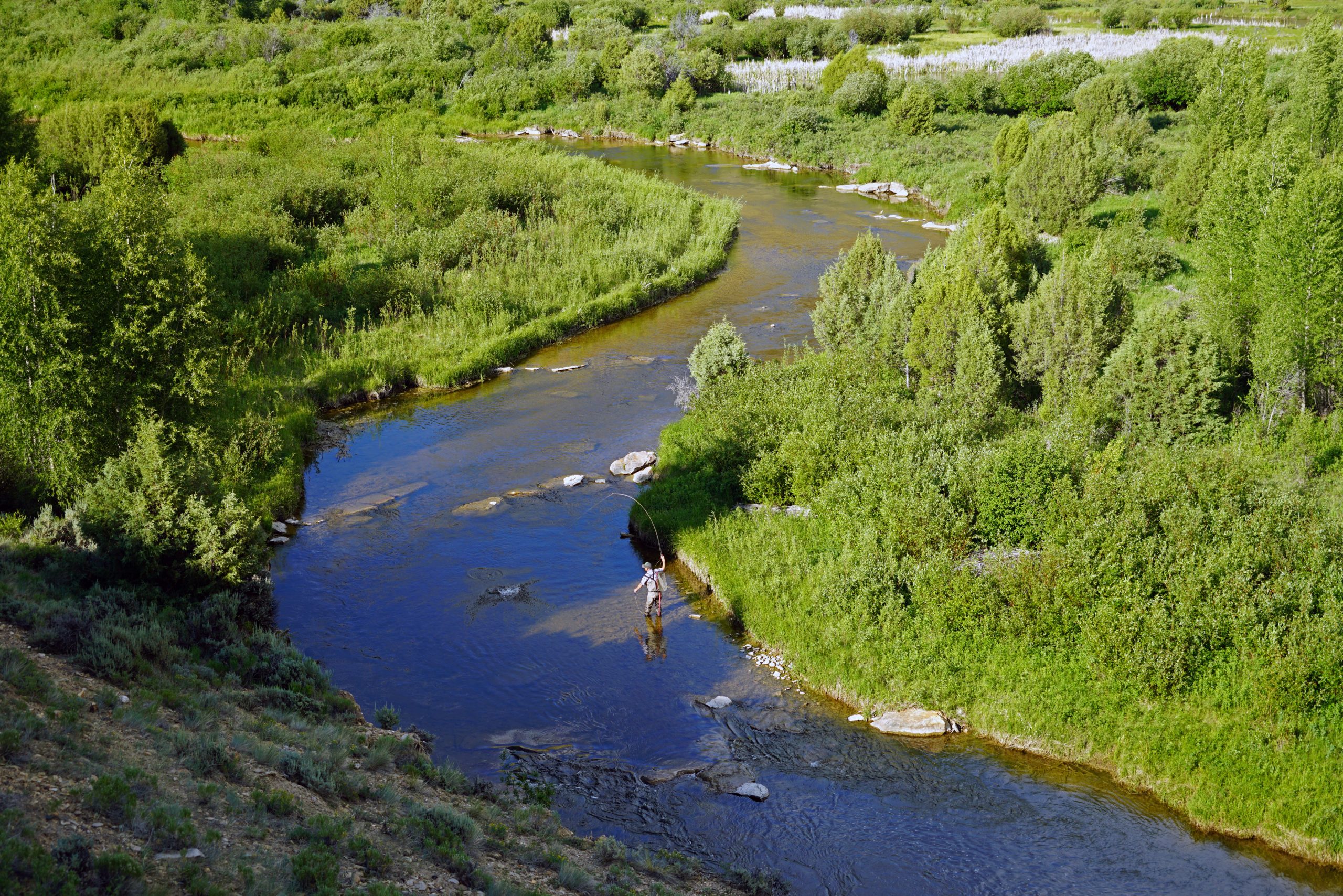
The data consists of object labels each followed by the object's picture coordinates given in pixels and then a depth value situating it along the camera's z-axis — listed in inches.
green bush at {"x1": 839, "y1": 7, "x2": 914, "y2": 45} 3703.2
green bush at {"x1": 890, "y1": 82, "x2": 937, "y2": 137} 2495.1
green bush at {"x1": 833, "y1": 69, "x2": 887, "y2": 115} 2691.9
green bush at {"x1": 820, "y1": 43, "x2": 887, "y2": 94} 2910.9
